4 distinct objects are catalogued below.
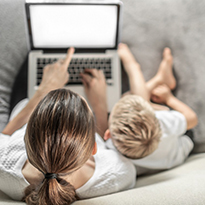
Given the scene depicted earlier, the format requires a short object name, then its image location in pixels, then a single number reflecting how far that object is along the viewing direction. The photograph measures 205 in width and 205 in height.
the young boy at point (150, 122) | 0.90
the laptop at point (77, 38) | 1.05
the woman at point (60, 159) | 0.65
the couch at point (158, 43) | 1.17
